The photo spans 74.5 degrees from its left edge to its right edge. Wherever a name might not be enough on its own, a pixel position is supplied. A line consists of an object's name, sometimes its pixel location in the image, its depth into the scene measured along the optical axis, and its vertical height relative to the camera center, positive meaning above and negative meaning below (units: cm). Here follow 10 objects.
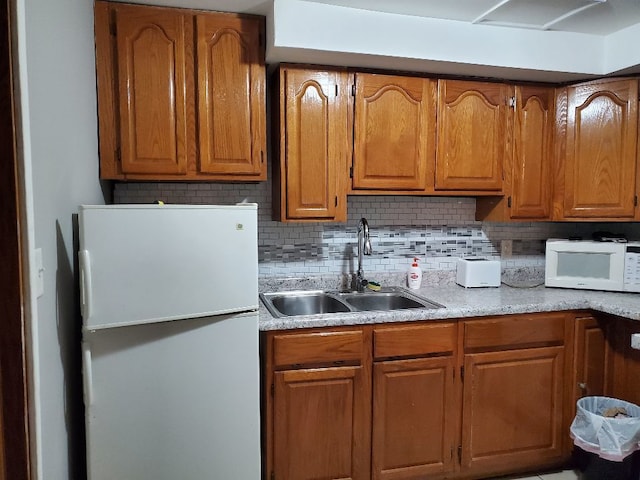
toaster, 252 -39
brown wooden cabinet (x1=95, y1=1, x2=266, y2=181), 189 +54
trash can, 190 -107
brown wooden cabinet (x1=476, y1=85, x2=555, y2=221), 241 +28
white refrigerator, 148 -50
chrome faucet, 235 -23
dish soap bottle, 251 -40
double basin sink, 231 -51
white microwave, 233 -32
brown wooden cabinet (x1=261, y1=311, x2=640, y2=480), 188 -88
